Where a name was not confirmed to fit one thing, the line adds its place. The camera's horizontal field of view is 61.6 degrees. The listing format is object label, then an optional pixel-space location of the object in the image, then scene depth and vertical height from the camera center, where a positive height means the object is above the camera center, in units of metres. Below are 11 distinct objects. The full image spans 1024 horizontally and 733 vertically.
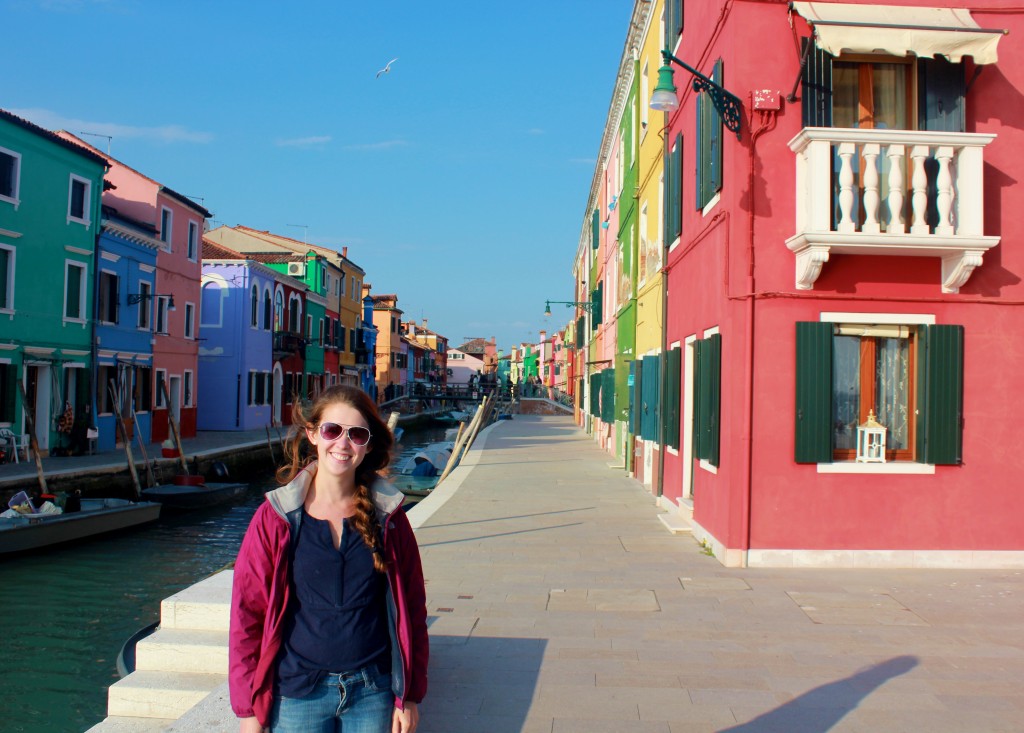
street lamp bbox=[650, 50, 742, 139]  7.61 +2.81
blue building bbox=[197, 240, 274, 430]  32.53 +1.73
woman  2.62 -0.68
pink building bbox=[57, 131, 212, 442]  25.56 +3.36
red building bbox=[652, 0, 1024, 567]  8.12 +0.69
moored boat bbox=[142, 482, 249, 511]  18.02 -2.33
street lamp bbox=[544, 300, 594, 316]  30.27 +3.34
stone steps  5.02 -1.74
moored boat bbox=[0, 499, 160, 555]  12.95 -2.32
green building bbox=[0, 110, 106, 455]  18.61 +2.41
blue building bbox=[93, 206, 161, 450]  22.52 +1.72
